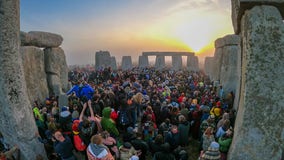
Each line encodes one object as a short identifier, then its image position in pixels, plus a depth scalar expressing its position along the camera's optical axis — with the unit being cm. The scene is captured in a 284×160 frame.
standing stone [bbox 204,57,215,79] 1930
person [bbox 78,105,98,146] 382
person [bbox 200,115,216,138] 440
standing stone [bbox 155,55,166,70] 2627
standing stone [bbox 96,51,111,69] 2180
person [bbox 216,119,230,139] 420
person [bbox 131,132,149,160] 388
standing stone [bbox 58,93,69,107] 592
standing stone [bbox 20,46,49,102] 761
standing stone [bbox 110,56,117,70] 2254
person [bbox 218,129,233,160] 393
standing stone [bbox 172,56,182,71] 2629
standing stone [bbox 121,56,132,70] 2538
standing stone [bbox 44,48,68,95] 890
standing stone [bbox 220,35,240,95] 831
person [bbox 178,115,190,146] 456
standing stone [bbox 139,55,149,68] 2583
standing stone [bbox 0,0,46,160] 413
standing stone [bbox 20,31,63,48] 790
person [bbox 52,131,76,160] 354
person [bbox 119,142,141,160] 352
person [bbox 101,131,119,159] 364
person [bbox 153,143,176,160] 345
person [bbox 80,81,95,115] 560
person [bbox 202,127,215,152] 407
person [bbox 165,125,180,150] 414
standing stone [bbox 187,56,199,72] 2627
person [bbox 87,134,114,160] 315
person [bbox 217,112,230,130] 452
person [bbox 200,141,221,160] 343
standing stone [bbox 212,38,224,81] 972
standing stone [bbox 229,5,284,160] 359
